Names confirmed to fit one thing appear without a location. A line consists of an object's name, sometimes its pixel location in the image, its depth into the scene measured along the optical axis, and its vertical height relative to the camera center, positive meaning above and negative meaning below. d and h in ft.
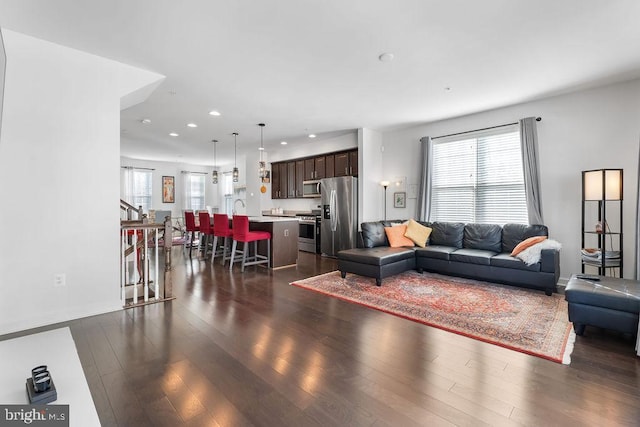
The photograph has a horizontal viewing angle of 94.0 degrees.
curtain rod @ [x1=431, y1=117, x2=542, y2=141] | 14.79 +4.56
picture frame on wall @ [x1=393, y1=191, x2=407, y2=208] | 20.34 +0.81
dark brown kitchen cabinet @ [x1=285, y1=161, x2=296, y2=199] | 26.40 +2.85
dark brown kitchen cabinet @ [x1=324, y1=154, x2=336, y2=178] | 23.07 +3.51
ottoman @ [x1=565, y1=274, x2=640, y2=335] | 8.05 -2.68
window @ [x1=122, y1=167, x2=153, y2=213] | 31.19 +2.78
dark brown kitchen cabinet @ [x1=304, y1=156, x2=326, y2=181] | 23.91 +3.59
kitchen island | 17.95 -1.70
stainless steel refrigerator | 20.67 -0.20
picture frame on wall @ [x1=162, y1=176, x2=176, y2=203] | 33.86 +2.66
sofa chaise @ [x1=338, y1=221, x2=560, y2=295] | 12.87 -2.21
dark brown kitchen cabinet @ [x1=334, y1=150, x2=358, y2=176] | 21.52 +3.57
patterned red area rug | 8.48 -3.59
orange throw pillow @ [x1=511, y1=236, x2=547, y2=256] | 13.47 -1.52
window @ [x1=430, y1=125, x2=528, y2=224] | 15.87 +1.85
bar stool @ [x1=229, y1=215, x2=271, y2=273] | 16.53 -1.35
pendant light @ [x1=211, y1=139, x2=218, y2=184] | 23.00 +2.98
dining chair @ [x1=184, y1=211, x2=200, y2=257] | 22.17 -0.85
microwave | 23.97 +1.91
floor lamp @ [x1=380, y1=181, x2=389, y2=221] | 21.47 +0.83
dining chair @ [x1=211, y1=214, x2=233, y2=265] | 18.24 -1.00
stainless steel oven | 23.30 -1.77
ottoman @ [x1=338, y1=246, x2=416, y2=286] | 14.02 -2.50
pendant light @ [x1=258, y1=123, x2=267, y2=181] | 17.90 +2.52
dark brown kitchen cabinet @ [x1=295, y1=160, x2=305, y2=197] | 25.62 +3.10
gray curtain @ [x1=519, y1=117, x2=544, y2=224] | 14.71 +1.96
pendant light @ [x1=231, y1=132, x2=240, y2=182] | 20.57 +5.70
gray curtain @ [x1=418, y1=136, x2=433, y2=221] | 18.70 +1.86
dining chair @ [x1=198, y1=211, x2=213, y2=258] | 20.47 -1.04
